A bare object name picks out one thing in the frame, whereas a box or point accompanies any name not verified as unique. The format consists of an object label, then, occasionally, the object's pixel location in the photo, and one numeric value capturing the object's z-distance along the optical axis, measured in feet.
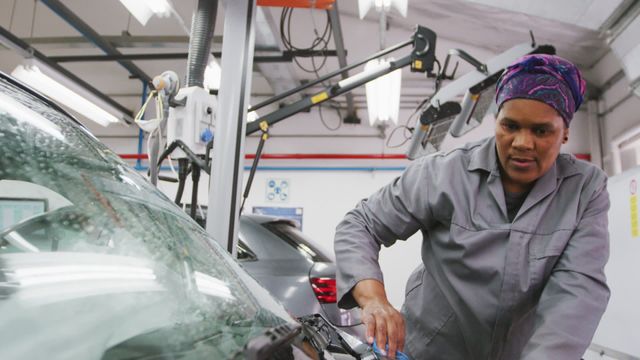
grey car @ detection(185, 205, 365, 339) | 8.59
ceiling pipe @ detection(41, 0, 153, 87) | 15.52
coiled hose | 7.38
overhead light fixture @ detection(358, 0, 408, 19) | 10.59
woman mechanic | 3.93
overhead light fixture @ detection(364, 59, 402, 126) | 15.37
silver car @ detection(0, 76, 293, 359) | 2.01
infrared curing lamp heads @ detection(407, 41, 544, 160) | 10.66
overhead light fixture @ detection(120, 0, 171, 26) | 10.23
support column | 6.94
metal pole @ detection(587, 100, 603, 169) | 20.74
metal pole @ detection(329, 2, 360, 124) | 15.48
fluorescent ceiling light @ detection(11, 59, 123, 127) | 15.84
